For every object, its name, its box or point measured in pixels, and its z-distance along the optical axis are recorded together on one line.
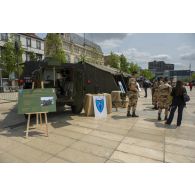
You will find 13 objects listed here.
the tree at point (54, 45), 29.81
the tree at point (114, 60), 40.88
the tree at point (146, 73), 66.32
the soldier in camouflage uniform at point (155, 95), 8.63
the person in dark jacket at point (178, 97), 5.30
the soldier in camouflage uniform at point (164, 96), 5.96
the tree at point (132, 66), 48.80
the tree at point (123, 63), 43.09
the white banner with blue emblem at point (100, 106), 6.57
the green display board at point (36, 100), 4.40
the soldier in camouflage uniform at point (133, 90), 6.46
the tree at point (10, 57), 22.81
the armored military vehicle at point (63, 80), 6.06
